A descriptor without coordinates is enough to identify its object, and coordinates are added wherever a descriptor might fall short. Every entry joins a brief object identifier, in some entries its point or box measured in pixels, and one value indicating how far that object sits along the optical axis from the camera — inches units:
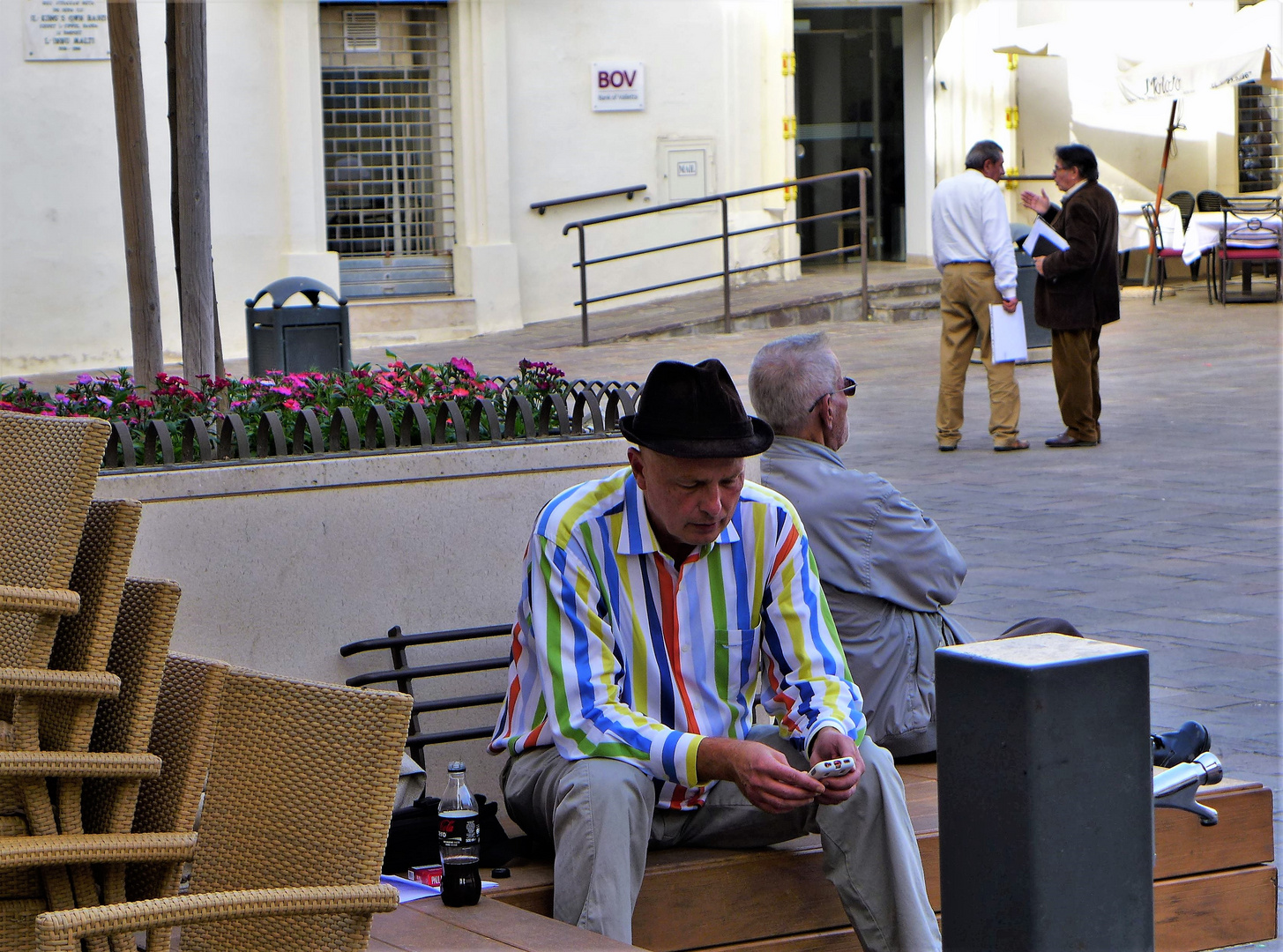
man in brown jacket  786.1
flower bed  329.8
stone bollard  144.3
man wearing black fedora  250.2
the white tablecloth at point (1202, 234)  1390.1
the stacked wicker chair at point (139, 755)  208.0
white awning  1341.7
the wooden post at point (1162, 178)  1444.6
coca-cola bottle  248.2
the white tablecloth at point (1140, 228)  1446.9
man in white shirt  792.0
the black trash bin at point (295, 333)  686.2
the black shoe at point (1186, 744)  244.1
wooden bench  243.1
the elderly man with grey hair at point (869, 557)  302.9
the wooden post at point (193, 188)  479.6
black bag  264.0
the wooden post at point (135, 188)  466.0
